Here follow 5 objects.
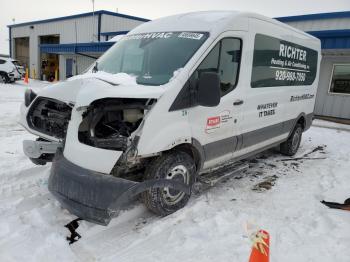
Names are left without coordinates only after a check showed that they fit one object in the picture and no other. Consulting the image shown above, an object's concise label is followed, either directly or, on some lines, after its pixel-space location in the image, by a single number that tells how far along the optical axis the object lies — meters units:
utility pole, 24.30
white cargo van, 3.18
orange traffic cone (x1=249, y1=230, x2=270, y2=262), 2.05
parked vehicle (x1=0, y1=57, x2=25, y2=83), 21.70
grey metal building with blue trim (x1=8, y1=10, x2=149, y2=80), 23.75
